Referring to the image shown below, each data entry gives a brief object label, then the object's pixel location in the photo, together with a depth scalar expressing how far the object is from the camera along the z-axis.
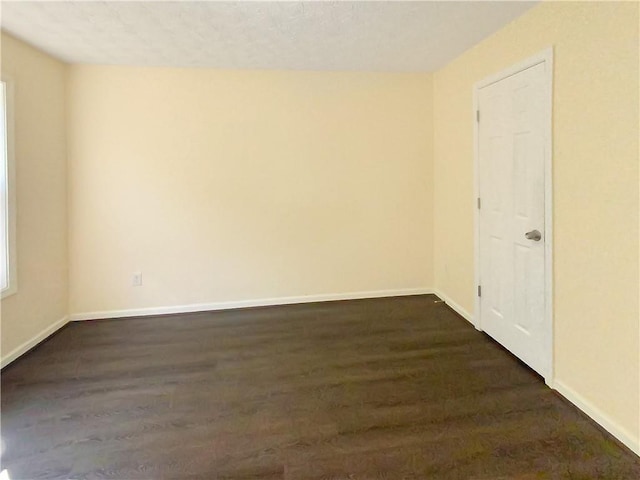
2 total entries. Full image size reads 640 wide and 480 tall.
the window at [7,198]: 2.68
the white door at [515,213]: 2.37
